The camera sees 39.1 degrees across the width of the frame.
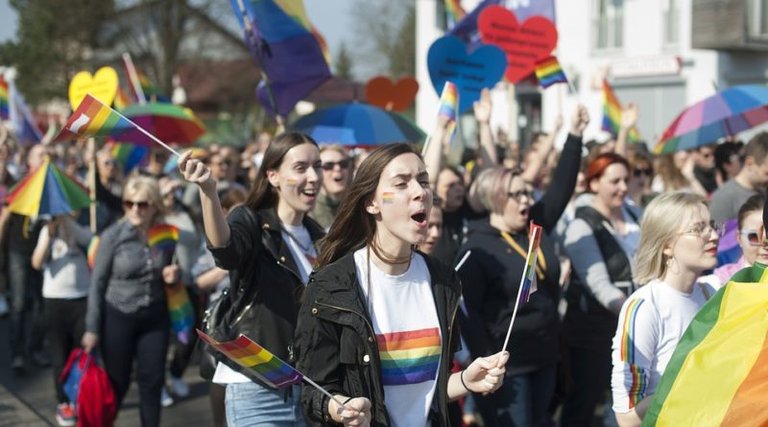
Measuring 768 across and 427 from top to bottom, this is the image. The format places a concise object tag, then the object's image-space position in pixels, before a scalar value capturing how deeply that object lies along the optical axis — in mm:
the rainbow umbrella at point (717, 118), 7449
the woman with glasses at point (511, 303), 5090
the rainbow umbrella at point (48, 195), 7203
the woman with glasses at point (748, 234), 4465
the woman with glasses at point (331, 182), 5941
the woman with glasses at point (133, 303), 6172
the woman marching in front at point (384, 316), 3221
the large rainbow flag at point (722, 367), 2518
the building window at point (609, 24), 27688
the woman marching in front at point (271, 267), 4168
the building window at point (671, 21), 26016
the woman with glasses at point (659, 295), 3818
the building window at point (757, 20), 24641
